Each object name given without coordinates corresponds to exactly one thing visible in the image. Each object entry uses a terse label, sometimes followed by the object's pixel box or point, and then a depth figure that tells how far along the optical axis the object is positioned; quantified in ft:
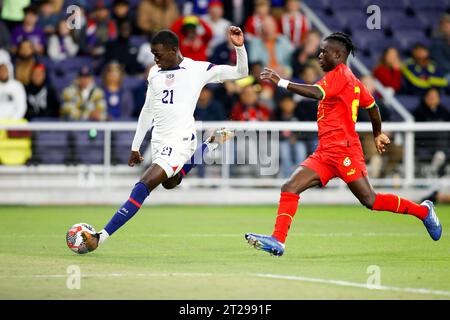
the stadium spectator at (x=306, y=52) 72.90
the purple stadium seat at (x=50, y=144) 65.98
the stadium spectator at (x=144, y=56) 72.95
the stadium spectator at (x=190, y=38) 70.79
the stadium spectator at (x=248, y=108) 67.00
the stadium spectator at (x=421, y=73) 74.84
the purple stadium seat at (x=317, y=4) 83.56
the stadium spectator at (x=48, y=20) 74.84
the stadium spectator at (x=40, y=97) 69.05
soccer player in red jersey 36.94
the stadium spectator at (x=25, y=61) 69.92
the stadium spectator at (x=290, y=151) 65.67
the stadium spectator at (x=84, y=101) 68.03
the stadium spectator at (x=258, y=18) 74.74
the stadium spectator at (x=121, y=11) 75.00
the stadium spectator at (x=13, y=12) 75.82
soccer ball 37.96
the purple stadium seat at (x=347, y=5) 83.76
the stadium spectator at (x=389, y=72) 74.84
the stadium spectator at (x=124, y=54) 73.05
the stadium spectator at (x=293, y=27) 76.89
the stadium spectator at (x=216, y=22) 74.64
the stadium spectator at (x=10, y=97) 67.46
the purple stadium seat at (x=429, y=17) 83.34
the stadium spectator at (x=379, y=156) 66.72
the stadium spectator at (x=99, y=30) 74.23
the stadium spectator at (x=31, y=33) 74.23
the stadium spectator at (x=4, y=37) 73.58
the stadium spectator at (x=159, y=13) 75.00
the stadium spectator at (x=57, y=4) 75.72
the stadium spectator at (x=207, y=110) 67.36
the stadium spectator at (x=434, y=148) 67.82
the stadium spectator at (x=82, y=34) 74.43
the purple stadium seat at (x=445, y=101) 74.89
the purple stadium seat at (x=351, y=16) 82.36
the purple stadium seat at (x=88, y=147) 66.18
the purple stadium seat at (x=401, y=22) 82.94
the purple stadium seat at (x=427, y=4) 84.58
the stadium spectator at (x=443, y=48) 78.64
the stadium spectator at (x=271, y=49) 73.31
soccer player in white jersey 38.78
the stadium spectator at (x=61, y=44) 74.79
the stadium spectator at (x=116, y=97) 69.10
